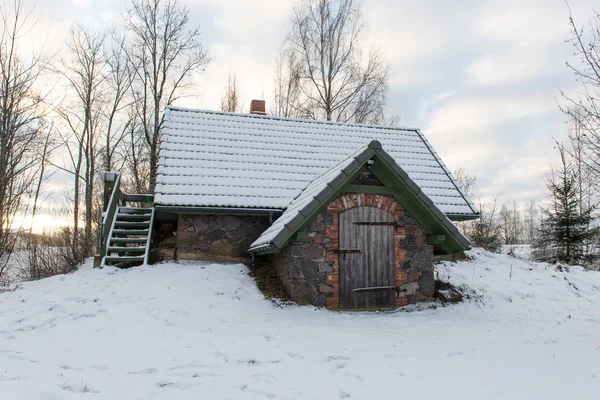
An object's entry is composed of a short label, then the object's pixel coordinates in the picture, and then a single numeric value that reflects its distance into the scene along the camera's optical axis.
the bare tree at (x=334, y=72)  18.56
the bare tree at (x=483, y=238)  16.67
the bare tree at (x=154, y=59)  18.91
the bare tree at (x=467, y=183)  25.81
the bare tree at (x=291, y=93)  19.52
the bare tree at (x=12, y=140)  7.84
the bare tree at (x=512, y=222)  46.44
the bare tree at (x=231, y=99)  23.03
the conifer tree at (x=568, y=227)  14.30
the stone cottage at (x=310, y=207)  7.59
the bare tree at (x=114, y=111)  19.59
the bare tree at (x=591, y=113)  6.58
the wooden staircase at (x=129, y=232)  8.72
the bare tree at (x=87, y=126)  19.34
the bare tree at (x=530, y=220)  48.84
